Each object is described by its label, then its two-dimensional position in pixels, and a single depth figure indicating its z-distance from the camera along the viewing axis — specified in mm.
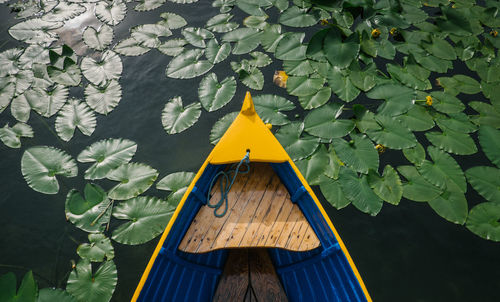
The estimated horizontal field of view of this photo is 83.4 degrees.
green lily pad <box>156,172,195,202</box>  2794
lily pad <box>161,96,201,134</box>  3275
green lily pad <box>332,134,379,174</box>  2773
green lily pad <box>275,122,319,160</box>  2893
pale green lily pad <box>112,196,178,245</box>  2549
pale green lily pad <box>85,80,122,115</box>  3398
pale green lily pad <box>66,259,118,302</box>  2312
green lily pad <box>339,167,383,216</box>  2631
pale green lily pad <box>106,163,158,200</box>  2775
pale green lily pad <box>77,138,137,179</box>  2932
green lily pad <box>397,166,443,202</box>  2682
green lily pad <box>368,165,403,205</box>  2678
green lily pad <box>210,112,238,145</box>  3168
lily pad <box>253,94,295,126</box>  3189
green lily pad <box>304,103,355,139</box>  2969
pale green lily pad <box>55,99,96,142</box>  3232
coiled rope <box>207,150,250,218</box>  2285
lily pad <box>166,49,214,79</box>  3705
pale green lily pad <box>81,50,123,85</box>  3623
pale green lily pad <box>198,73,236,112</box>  3395
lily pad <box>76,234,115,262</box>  2514
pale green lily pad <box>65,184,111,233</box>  2650
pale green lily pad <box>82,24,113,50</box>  3977
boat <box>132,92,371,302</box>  2035
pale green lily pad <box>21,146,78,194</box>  2842
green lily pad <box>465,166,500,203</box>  2711
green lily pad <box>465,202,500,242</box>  2555
